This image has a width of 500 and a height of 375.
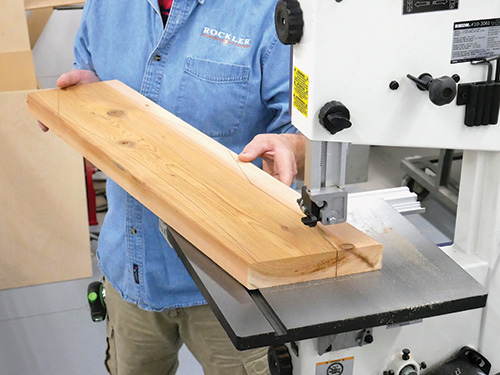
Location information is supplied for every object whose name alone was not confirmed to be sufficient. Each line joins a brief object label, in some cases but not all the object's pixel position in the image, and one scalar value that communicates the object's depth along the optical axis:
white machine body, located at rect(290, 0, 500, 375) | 1.09
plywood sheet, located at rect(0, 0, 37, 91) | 3.34
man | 1.75
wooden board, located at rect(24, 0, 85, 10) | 3.56
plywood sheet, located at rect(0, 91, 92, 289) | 3.25
